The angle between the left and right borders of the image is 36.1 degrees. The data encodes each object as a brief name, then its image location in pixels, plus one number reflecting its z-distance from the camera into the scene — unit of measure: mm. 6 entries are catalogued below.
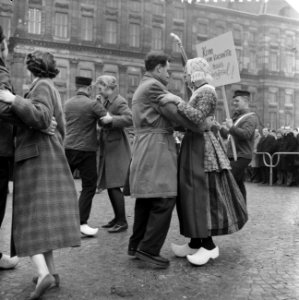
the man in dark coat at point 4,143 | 3494
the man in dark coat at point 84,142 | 5570
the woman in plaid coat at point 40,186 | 3213
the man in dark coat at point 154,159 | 4000
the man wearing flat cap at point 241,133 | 6211
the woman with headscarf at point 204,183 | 4090
